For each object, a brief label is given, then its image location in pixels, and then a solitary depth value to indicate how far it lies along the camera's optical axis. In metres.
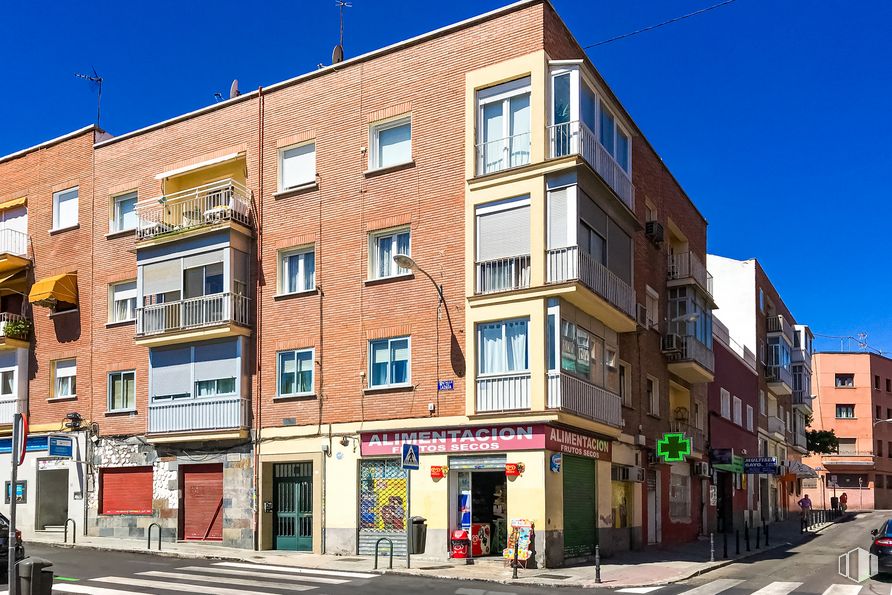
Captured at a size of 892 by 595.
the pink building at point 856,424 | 79.00
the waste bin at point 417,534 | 22.67
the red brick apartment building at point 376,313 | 22.70
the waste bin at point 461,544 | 22.23
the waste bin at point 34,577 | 11.82
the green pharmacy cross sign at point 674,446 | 26.61
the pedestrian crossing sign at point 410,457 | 20.42
